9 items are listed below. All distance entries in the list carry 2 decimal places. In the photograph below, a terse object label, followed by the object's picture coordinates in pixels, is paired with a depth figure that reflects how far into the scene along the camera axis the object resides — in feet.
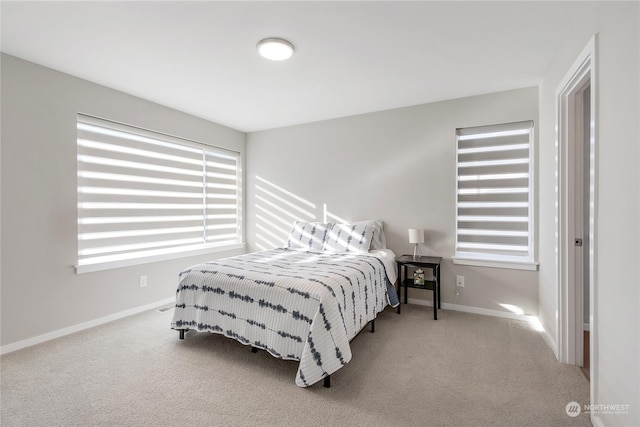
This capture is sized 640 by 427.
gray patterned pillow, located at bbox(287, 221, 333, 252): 12.62
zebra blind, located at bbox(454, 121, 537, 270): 10.64
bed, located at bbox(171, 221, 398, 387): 6.69
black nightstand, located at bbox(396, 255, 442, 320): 10.48
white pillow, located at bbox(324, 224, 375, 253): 11.64
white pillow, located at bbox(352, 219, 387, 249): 12.21
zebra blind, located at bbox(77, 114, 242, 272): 10.10
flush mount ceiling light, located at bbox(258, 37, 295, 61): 7.40
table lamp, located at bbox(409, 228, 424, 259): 11.30
